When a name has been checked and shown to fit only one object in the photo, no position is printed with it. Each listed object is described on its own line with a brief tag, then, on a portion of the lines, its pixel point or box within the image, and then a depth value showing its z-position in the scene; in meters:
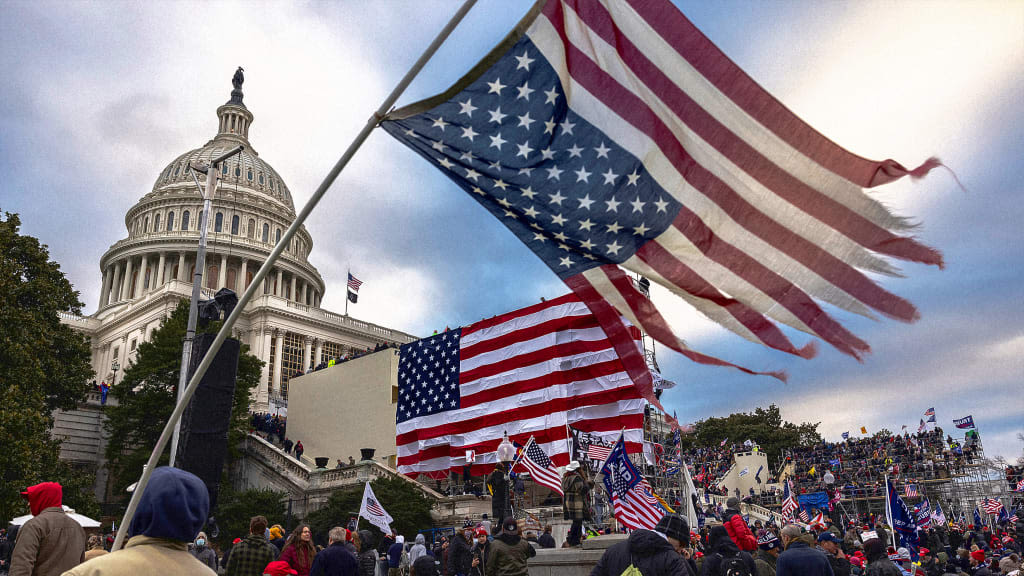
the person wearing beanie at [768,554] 7.94
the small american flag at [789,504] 24.44
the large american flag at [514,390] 25.47
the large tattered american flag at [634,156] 6.46
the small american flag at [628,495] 12.21
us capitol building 70.94
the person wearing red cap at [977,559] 12.44
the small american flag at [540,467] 20.41
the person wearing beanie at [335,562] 7.75
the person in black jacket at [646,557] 5.57
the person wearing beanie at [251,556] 8.34
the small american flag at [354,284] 72.00
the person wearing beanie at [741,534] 8.86
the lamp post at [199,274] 13.85
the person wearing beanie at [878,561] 7.84
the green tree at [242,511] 33.75
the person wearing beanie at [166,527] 2.68
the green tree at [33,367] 26.55
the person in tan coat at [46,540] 5.60
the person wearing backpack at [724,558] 7.80
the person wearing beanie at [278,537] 11.08
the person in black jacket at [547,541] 15.33
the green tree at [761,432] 74.62
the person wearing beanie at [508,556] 9.27
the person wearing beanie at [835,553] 8.10
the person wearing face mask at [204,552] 10.84
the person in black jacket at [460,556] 13.95
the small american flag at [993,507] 28.58
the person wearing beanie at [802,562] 6.50
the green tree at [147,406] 40.22
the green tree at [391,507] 29.66
